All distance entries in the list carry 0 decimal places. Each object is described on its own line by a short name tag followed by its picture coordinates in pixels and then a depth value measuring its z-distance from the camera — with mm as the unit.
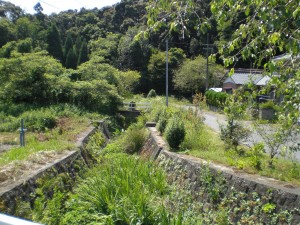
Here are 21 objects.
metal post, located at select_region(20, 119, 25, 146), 10500
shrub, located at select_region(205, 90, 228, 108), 30372
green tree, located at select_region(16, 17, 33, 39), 50906
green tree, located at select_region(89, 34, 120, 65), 50744
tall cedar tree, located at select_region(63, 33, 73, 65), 53812
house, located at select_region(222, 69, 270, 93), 38812
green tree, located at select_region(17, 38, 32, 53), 37016
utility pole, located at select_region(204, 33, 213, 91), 41594
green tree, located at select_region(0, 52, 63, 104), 20422
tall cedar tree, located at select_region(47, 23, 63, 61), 51406
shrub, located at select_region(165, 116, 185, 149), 10391
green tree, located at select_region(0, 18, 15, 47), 46594
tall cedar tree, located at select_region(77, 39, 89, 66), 52438
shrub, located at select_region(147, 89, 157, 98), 37650
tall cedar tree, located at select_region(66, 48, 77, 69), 50831
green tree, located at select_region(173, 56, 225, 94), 44438
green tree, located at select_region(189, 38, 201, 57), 50719
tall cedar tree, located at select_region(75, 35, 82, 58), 54938
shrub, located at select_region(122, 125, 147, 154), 13594
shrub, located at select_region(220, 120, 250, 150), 9877
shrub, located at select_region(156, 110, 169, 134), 13525
